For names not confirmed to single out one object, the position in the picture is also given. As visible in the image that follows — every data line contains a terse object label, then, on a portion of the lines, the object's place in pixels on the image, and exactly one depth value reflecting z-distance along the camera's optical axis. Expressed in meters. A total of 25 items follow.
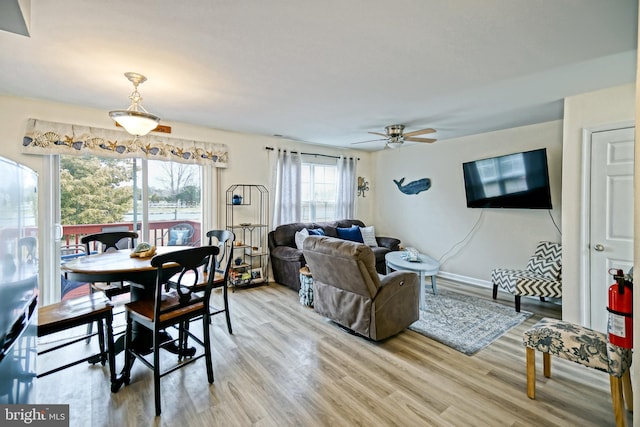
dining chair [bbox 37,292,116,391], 1.86
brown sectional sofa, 4.35
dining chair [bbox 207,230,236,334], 2.84
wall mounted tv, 3.71
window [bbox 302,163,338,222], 5.54
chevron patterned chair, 3.43
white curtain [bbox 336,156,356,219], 5.88
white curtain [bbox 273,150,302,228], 5.01
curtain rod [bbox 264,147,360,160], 4.90
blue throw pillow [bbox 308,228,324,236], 4.80
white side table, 3.59
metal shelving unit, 4.45
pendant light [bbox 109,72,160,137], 2.25
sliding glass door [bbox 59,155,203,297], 3.44
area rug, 2.84
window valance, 3.07
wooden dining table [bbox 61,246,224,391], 2.04
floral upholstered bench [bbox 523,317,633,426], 1.67
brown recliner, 2.65
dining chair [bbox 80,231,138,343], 2.75
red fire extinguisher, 1.64
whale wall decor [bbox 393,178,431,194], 5.38
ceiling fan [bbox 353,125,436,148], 3.84
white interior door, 2.60
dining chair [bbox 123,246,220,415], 1.87
